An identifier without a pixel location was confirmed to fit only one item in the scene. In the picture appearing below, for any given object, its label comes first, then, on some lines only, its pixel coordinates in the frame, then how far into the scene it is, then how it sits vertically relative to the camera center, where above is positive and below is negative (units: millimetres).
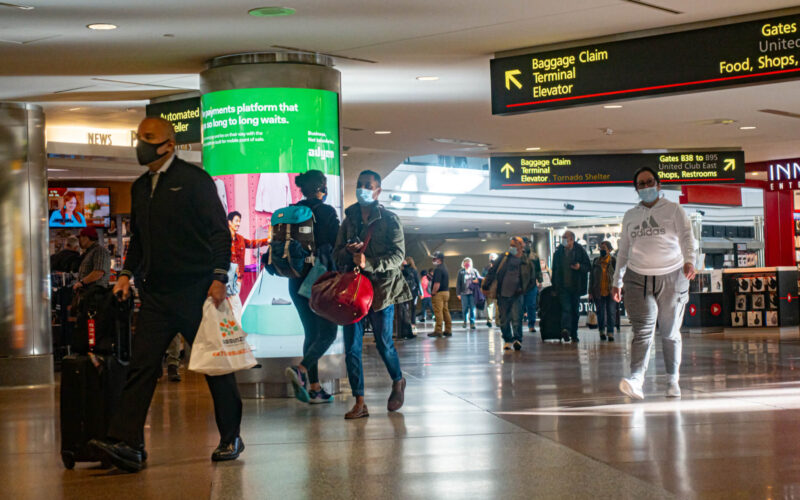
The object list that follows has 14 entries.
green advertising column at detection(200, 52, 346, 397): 9539 +1055
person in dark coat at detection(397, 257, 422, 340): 19812 -645
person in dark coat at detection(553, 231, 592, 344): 16875 -147
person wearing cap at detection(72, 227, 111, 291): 11969 +227
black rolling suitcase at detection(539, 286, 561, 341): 17219 -796
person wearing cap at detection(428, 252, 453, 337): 20812 -546
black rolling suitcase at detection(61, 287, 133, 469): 5730 -497
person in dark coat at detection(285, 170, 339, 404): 8198 -290
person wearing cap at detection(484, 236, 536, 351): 15195 -250
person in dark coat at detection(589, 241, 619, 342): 17234 -327
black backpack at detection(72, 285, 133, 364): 5742 -205
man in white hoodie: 8211 -57
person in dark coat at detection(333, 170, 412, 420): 7430 +96
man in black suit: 5492 +66
